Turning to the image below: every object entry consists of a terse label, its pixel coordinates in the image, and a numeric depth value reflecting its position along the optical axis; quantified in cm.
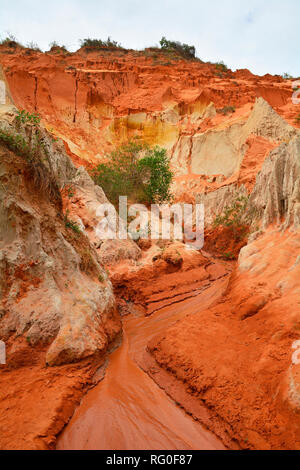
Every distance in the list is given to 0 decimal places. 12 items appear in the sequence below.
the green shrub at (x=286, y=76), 3212
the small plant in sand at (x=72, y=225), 555
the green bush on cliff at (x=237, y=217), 1281
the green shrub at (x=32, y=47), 2863
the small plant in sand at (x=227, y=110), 2237
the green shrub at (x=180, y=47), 3541
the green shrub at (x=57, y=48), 3088
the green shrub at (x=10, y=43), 2764
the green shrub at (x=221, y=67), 3150
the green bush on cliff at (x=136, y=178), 1437
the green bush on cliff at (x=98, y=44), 3294
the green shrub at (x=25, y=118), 489
